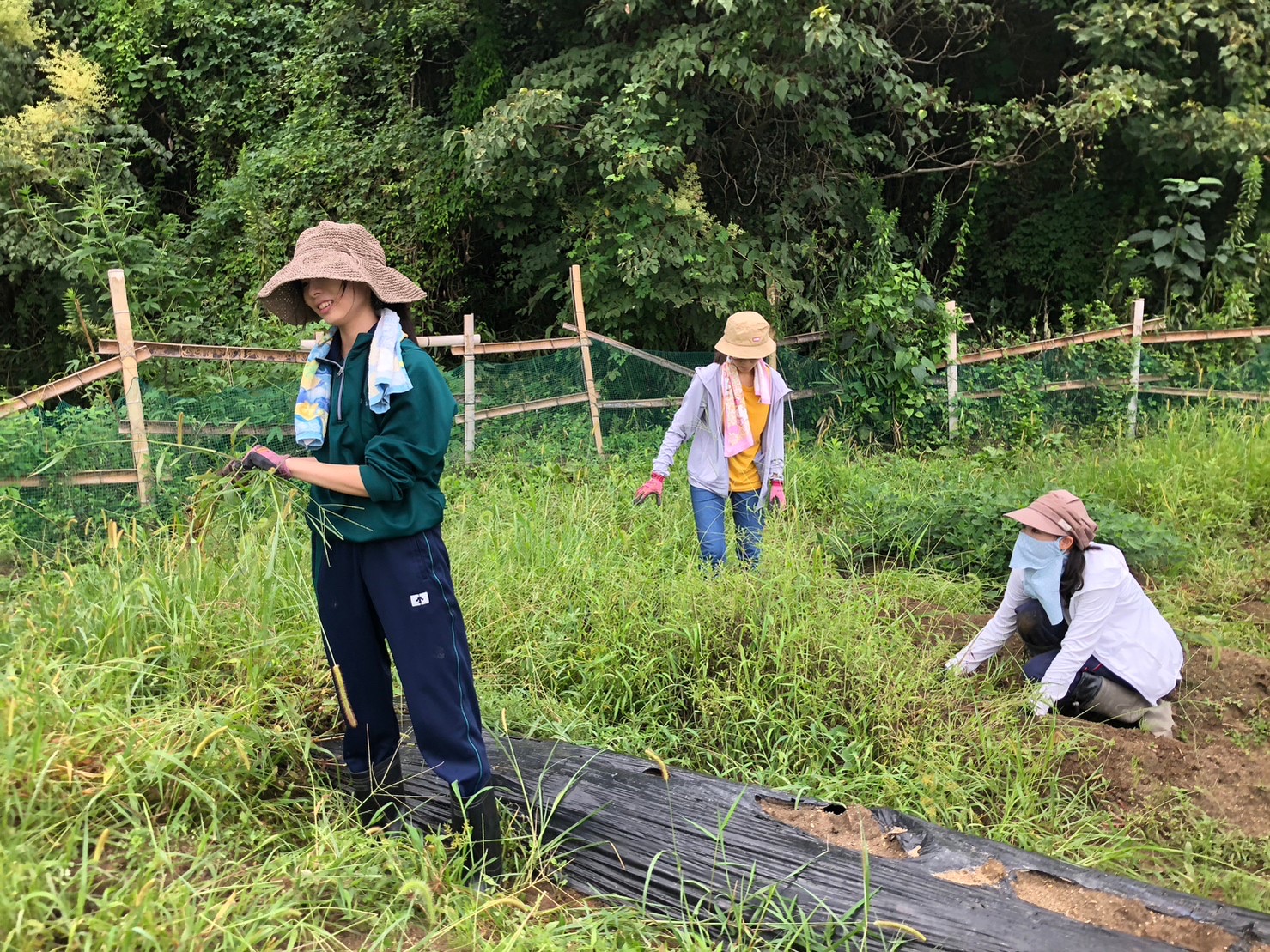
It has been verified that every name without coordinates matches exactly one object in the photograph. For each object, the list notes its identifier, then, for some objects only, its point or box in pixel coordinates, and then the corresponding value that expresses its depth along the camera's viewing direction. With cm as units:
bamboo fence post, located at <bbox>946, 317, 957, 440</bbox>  805
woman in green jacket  239
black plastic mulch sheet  226
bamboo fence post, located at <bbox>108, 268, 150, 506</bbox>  472
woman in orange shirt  443
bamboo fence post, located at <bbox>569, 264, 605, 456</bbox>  736
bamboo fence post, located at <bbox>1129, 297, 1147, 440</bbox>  796
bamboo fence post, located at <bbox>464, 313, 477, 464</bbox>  677
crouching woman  359
